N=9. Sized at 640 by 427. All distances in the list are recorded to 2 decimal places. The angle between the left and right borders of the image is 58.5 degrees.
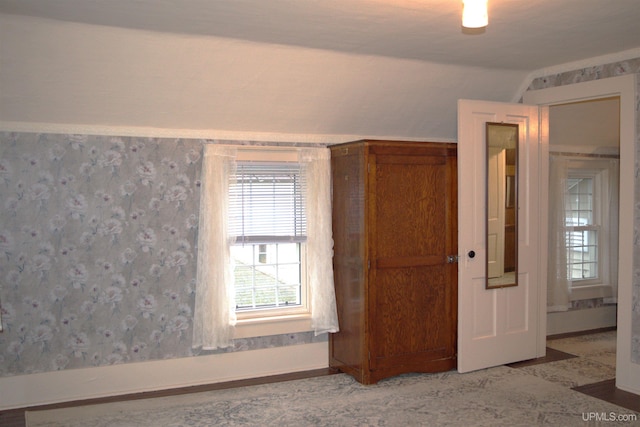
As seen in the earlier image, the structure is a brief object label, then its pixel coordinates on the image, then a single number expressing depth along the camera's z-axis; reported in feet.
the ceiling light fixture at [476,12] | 9.02
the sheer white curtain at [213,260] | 14.88
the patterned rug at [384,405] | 12.54
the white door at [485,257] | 15.40
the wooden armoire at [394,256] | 14.82
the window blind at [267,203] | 15.48
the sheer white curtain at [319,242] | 15.85
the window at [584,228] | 21.16
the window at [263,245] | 14.93
